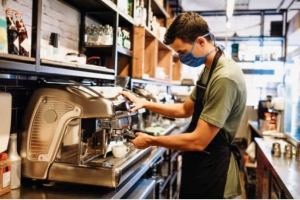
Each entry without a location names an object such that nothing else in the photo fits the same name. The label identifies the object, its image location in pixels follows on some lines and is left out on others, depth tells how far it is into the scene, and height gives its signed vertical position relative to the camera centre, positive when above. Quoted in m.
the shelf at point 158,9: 3.78 +1.04
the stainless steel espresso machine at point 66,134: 1.54 -0.26
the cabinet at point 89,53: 1.33 +0.25
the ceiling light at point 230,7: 3.25 +0.92
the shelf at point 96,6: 2.18 +0.61
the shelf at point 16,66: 1.16 +0.07
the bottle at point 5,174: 1.43 -0.43
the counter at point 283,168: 1.76 -0.54
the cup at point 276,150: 2.57 -0.49
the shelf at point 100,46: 2.38 +0.31
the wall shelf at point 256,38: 5.59 +0.96
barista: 1.74 -0.17
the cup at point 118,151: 1.86 -0.39
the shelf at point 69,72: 1.43 +0.07
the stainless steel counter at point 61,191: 1.48 -0.54
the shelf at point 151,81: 2.91 +0.07
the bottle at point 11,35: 1.31 +0.20
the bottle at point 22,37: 1.37 +0.21
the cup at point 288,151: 2.53 -0.49
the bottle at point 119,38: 2.49 +0.39
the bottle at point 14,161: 1.51 -0.39
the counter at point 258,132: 2.94 -0.58
